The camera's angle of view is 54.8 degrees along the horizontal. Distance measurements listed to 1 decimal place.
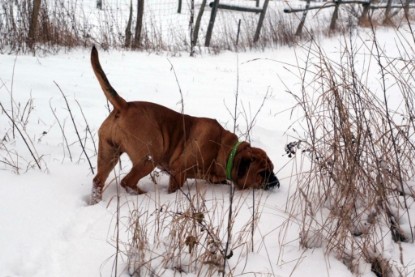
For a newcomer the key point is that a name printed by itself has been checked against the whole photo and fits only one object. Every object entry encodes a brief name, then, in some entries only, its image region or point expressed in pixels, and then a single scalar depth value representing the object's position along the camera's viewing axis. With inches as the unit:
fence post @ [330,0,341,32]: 557.8
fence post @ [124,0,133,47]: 379.9
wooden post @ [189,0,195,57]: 386.9
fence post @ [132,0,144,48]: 379.2
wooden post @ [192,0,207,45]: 423.4
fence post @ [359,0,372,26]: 600.4
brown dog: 113.5
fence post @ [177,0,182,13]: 765.1
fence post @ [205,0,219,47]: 442.6
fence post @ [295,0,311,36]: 445.9
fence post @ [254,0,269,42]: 463.5
